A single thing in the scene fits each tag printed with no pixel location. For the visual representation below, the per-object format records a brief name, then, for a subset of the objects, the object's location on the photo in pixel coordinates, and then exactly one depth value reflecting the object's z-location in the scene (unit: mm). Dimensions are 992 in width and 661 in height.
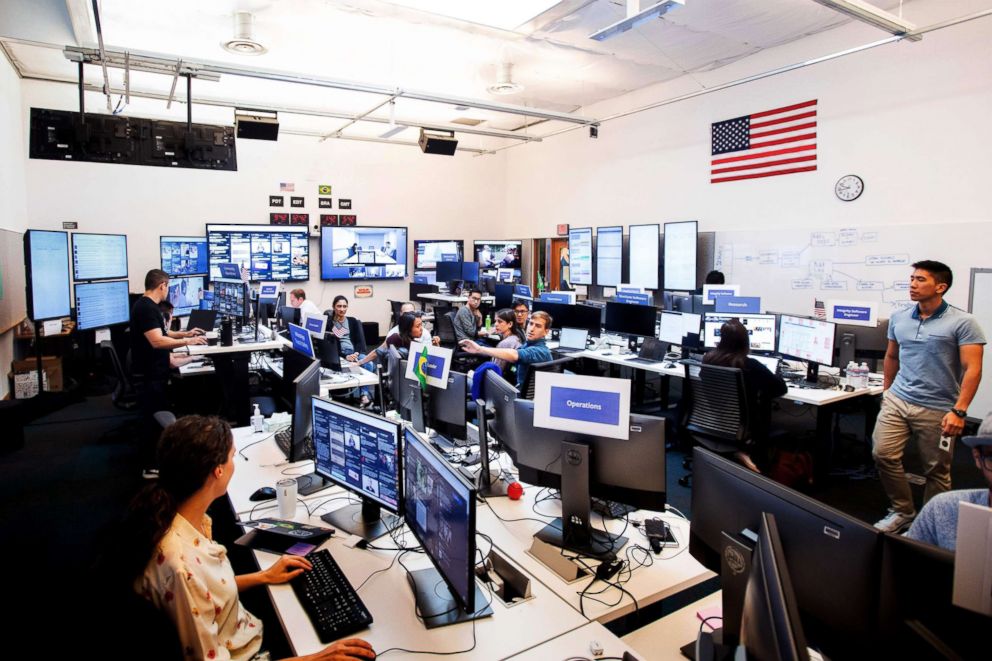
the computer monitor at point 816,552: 1274
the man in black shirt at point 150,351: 4762
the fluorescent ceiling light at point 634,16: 4070
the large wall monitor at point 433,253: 11758
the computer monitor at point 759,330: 5371
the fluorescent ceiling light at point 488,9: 5586
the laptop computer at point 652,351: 6101
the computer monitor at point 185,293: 6833
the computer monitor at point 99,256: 7156
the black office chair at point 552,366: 4285
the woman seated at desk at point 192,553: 1513
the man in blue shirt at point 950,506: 1578
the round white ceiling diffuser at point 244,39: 5942
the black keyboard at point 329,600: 1686
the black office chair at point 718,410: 3914
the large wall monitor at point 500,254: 11805
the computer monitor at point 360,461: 2111
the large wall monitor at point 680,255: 8281
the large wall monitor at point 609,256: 9531
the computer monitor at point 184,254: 9258
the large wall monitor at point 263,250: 9773
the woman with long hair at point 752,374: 4012
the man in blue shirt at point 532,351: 4801
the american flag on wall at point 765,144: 7047
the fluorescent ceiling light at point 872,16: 4527
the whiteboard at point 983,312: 5527
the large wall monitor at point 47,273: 5604
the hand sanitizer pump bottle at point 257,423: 3543
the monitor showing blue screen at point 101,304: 6047
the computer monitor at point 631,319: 6277
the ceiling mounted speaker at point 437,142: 8062
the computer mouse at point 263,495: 2602
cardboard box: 6840
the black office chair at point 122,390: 5234
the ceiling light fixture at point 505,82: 7410
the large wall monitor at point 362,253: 10836
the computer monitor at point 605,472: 2092
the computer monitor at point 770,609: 878
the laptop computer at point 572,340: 6812
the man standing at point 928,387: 3350
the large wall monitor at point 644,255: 8906
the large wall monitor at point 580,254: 10141
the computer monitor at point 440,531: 1576
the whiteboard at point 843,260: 5770
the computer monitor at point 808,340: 4754
